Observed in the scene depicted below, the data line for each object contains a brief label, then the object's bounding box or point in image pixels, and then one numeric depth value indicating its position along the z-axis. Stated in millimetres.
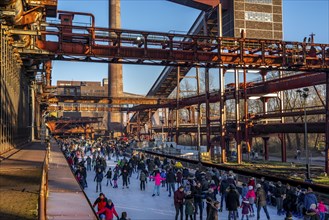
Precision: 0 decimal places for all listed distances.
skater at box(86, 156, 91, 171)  28561
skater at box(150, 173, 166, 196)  18781
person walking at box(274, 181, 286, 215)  14648
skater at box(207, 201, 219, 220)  11029
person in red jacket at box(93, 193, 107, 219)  10250
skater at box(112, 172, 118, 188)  21328
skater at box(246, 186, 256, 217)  14125
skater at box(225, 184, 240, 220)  12727
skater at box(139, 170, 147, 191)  20652
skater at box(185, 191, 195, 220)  12555
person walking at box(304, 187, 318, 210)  12094
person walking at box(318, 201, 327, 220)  11985
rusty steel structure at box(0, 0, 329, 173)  20094
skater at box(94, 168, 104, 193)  20078
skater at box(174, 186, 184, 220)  13305
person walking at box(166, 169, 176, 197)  18647
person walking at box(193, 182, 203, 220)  13623
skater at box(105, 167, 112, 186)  21852
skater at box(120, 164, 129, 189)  21189
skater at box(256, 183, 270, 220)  13883
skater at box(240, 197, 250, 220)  13656
